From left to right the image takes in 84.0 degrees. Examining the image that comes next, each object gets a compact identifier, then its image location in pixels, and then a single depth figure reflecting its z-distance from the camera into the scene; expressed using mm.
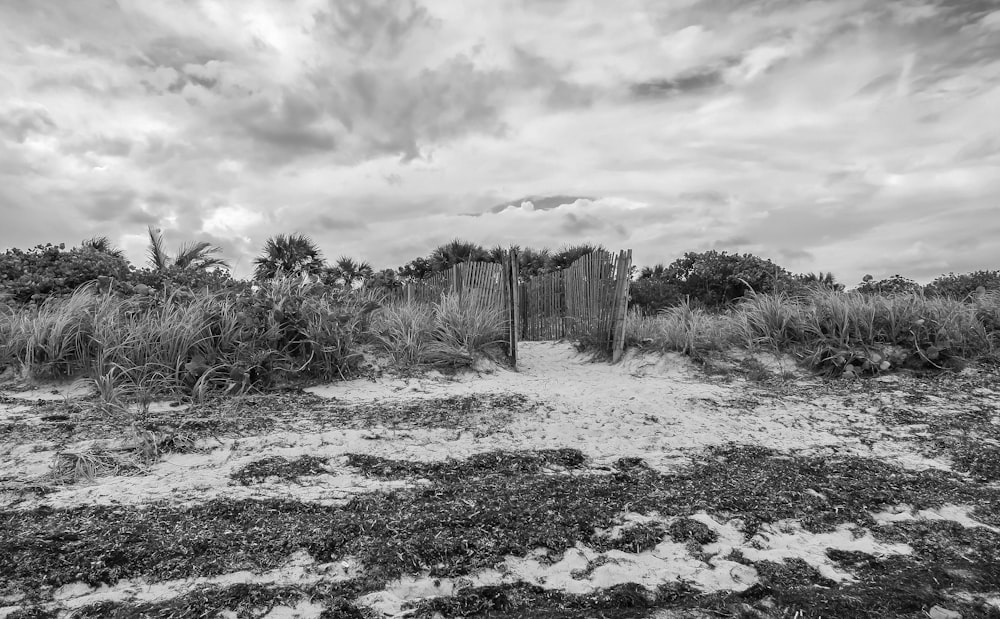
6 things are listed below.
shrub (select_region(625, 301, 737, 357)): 7117
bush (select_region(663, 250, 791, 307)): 12969
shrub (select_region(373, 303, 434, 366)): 6234
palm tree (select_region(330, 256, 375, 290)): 16000
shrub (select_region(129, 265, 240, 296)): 6435
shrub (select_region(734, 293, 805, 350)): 6949
